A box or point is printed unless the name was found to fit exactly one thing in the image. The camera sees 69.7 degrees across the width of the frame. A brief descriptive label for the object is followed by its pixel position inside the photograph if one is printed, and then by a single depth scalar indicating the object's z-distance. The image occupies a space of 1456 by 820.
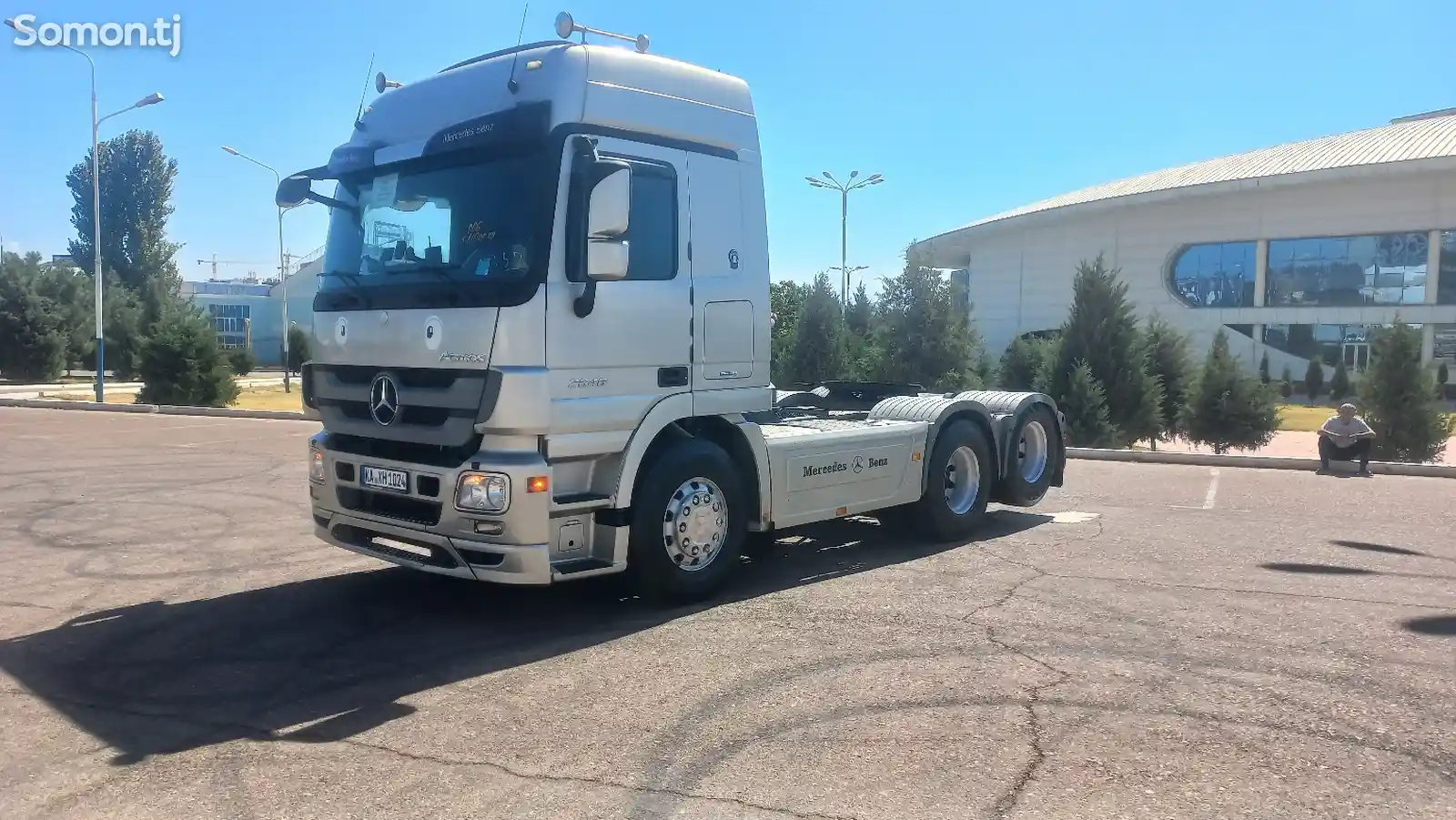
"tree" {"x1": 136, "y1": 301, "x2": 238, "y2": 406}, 29.27
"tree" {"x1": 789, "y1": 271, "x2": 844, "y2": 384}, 26.53
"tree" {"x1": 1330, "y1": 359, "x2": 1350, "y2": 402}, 41.50
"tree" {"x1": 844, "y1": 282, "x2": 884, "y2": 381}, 24.77
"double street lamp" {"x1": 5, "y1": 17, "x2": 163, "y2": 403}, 30.17
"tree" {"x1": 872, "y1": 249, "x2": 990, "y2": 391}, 23.36
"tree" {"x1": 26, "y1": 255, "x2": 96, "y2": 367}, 46.25
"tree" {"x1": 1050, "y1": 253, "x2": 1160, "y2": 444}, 20.73
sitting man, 15.10
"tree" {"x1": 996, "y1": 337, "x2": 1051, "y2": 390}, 22.66
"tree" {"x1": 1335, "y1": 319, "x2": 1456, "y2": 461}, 18.83
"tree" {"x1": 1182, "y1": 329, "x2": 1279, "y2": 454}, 20.66
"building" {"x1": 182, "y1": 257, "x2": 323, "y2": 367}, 74.19
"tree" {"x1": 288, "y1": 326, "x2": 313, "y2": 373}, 50.62
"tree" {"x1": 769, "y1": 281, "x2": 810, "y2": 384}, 26.61
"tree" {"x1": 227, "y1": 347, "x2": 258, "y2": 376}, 43.15
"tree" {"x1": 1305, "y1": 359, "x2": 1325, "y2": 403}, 44.88
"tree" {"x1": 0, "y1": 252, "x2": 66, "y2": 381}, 43.62
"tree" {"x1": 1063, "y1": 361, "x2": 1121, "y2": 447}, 20.05
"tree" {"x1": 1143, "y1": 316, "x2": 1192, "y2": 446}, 22.05
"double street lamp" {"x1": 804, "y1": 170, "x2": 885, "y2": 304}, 42.63
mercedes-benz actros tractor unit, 5.96
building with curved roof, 44.81
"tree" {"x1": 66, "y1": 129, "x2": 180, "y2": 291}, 68.94
